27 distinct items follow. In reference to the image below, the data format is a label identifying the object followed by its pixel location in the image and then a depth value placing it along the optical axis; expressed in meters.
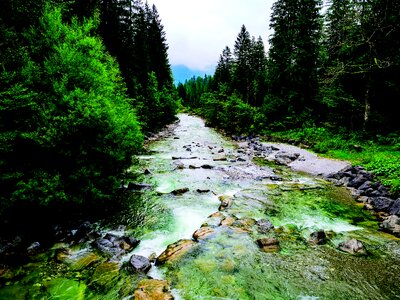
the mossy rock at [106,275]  5.59
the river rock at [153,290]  5.04
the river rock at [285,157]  17.30
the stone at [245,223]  8.09
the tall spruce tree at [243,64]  38.41
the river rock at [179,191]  11.19
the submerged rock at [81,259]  6.19
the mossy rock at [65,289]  5.23
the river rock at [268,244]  6.87
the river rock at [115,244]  6.74
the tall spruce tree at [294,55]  26.48
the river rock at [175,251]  6.41
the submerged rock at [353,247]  6.68
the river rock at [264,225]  7.93
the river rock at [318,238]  7.22
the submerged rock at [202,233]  7.45
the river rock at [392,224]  7.69
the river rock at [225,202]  9.69
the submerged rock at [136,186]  11.64
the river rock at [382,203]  9.37
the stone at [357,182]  12.15
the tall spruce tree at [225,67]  50.47
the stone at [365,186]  11.49
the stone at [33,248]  6.65
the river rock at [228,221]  8.28
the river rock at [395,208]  8.83
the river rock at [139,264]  5.98
